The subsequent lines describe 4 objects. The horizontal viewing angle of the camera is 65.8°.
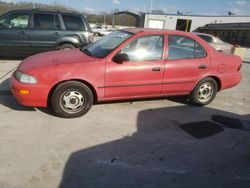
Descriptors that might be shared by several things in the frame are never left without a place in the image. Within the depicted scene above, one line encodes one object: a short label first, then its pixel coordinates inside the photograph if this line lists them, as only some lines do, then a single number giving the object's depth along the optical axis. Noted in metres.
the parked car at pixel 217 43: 11.48
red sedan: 3.33
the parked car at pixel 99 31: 26.33
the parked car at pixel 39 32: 6.64
